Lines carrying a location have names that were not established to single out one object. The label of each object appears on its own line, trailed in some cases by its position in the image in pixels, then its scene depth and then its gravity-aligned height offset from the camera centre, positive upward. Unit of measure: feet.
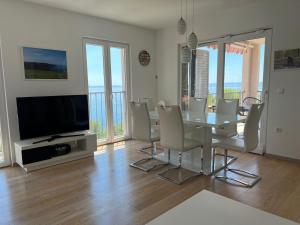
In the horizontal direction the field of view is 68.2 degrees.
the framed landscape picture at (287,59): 11.05 +1.36
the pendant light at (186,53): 10.58 +1.60
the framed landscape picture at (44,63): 11.58 +1.41
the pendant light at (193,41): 9.97 +2.07
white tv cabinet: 10.68 -3.29
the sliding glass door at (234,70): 12.46 +1.11
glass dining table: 9.19 -1.49
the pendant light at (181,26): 9.75 +2.68
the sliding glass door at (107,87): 14.46 +0.08
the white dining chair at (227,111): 11.64 -1.33
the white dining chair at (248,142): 8.91 -2.42
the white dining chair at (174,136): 9.09 -2.06
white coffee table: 2.97 -1.80
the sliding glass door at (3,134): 11.14 -2.24
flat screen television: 11.00 -1.37
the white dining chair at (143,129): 10.74 -2.07
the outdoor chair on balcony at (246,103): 14.69 -1.14
